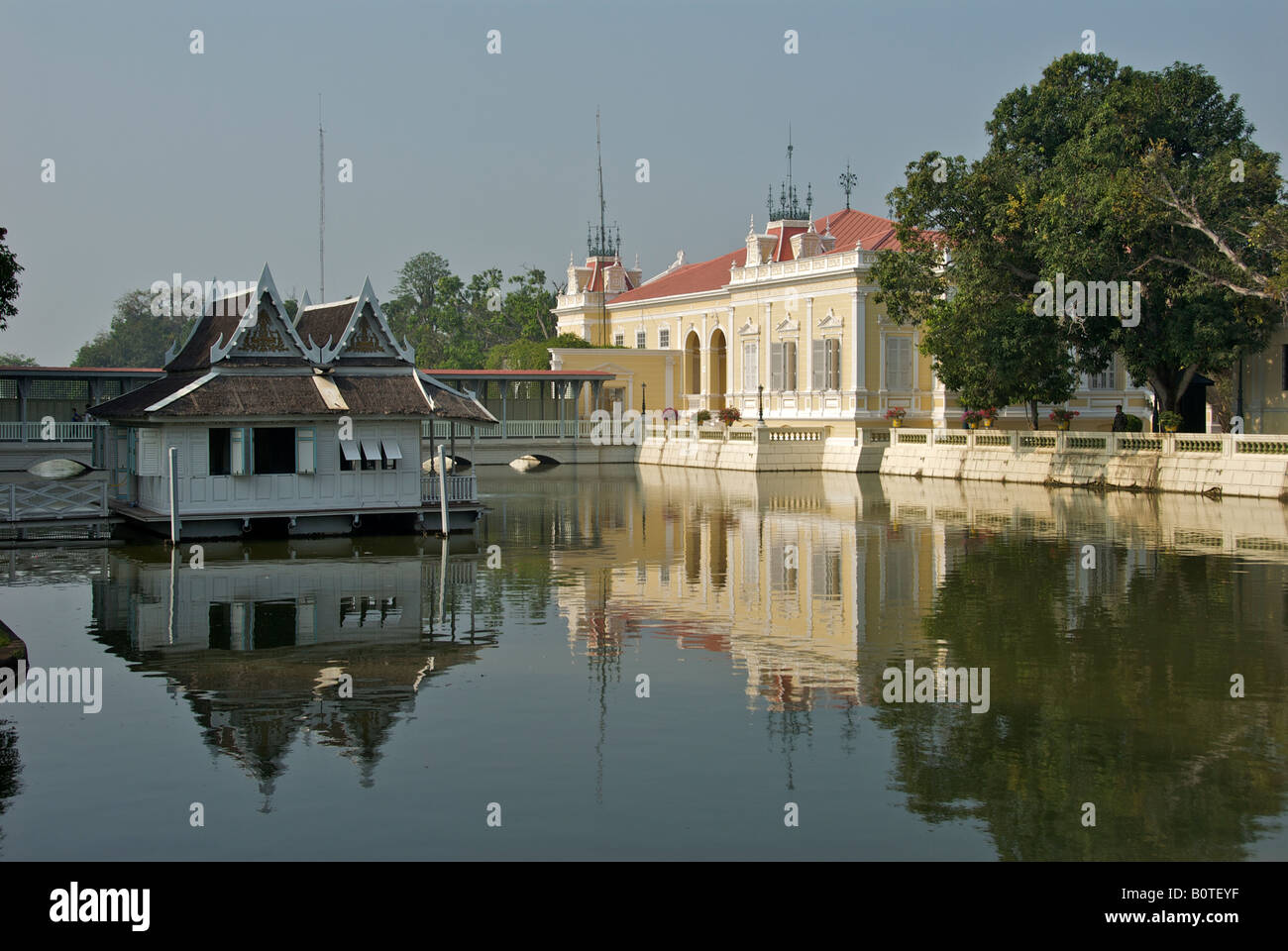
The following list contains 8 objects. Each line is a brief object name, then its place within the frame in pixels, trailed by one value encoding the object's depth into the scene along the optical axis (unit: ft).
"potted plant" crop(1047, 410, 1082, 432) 166.61
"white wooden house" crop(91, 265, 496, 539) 92.89
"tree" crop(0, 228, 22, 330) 80.94
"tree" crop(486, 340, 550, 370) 276.00
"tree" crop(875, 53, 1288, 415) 127.95
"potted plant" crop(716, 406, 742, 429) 201.87
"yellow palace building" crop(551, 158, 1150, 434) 195.52
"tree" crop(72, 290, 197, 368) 405.18
